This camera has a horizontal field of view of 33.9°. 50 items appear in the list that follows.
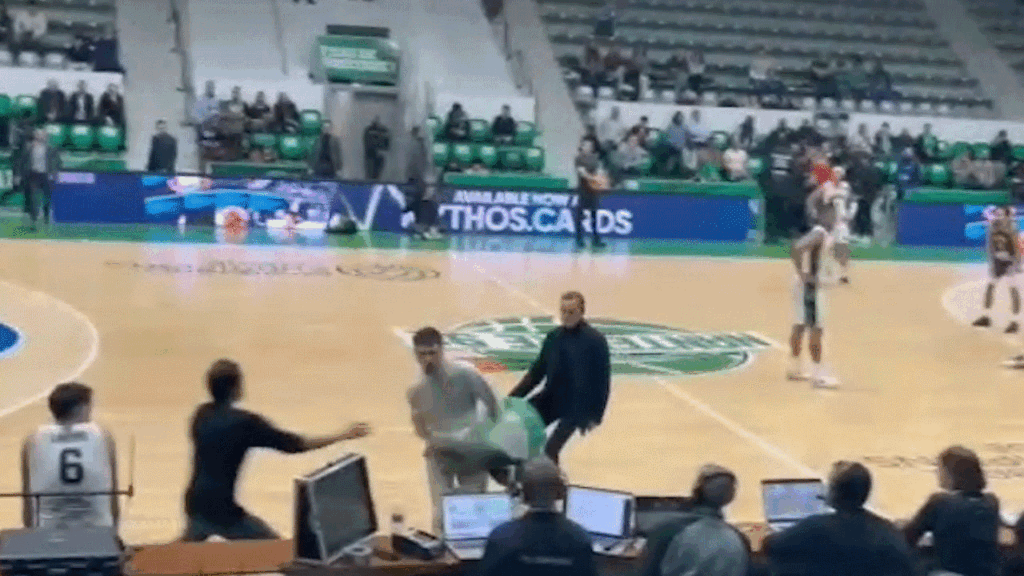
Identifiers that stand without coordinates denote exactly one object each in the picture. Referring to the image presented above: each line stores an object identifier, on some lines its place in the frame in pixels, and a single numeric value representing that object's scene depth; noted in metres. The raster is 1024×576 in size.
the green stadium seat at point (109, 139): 28.55
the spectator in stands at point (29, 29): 30.41
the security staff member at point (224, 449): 7.91
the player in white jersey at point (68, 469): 7.54
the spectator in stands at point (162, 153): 27.09
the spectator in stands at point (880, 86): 35.81
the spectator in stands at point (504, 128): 30.94
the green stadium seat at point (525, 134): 31.41
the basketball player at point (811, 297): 15.14
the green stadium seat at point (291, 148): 29.50
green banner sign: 32.16
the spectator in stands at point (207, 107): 29.17
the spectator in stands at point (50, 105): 28.39
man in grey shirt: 9.04
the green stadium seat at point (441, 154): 29.97
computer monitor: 6.81
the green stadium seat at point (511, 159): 30.50
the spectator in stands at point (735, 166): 30.36
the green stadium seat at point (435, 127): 30.62
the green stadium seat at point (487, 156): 30.19
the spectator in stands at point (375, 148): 30.33
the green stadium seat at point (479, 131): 31.00
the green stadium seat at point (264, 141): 29.14
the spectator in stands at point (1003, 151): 33.44
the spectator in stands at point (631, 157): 30.72
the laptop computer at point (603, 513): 7.36
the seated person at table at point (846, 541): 6.37
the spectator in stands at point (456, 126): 30.53
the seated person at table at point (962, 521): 7.03
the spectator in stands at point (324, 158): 28.36
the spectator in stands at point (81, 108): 28.48
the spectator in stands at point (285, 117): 29.89
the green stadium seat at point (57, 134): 27.94
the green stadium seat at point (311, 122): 30.52
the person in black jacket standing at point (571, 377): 10.04
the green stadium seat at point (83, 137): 28.30
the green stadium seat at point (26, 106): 28.44
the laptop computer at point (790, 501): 7.68
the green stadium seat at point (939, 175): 32.75
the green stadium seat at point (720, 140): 32.06
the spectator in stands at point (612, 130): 31.80
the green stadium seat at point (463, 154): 30.09
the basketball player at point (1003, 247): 19.20
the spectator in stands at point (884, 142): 33.00
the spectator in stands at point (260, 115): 29.66
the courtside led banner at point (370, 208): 26.03
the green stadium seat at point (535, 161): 30.78
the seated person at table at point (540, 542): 6.17
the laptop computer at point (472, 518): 7.21
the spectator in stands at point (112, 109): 28.91
